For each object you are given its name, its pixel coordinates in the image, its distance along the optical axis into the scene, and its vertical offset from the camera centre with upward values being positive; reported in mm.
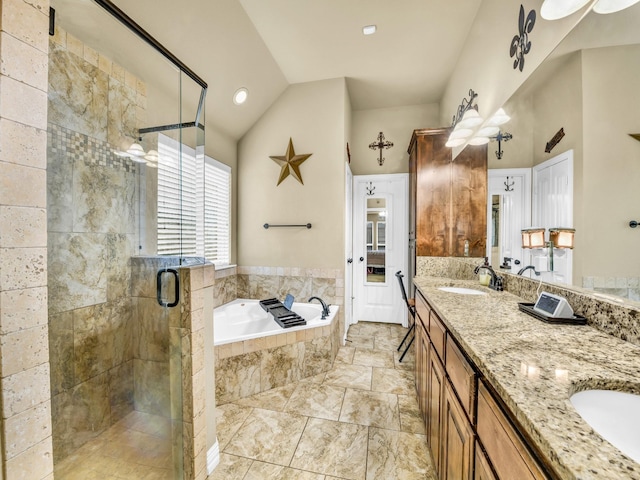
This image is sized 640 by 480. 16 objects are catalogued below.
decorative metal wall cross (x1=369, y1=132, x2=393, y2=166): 3707 +1361
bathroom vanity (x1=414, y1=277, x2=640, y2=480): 468 -372
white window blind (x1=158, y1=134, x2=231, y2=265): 1706 +272
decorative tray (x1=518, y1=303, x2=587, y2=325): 1110 -354
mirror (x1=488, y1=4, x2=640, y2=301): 846 +379
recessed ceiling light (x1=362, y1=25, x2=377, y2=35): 2284 +1876
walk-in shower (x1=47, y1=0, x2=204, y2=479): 1304 -30
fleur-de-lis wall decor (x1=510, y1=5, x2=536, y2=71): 1352 +1125
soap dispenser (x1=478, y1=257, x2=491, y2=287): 2127 -298
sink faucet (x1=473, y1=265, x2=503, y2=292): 1918 -316
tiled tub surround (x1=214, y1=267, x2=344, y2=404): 2100 -950
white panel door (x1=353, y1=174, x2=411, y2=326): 3750 -88
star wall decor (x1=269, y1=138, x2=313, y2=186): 3111 +936
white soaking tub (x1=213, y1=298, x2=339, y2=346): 2670 -861
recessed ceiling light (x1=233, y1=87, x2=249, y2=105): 2705 +1530
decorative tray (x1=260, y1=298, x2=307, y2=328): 2497 -789
